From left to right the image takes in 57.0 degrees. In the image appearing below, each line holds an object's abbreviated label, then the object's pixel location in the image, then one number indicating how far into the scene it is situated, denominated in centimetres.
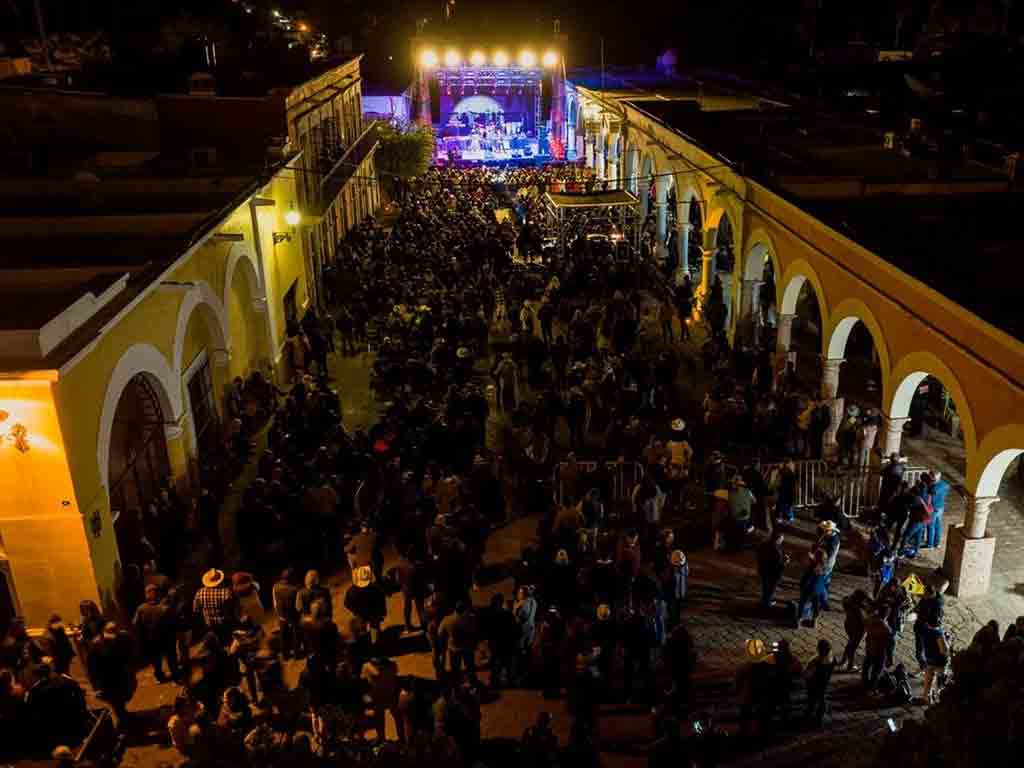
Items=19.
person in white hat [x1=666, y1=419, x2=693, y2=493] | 1322
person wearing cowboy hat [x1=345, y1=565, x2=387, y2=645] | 985
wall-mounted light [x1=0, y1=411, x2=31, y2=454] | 928
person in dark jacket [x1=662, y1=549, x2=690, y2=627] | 1027
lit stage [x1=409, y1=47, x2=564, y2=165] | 4606
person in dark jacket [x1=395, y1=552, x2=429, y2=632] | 1027
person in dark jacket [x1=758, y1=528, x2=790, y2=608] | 1052
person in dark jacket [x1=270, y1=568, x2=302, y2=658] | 968
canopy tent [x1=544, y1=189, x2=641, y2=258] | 2408
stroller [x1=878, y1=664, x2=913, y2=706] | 934
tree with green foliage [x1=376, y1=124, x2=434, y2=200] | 3228
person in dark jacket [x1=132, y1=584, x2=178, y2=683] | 927
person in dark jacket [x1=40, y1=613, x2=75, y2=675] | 896
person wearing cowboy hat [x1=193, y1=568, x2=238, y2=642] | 946
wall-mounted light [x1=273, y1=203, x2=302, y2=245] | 1860
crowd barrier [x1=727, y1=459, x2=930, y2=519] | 1329
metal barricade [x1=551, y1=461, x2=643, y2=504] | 1336
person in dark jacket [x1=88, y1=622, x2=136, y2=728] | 862
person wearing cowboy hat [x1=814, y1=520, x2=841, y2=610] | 1052
